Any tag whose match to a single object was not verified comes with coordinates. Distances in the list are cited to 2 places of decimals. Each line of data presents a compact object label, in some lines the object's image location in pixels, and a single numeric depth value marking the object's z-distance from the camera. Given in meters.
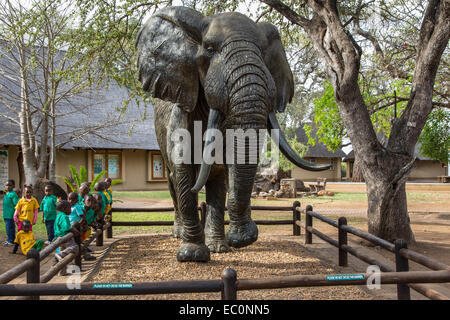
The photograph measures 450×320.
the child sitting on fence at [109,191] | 8.00
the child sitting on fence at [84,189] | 6.57
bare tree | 11.52
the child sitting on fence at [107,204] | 7.39
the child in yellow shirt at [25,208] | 6.92
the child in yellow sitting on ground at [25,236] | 6.29
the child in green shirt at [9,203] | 7.56
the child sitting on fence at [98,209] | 6.39
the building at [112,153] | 17.91
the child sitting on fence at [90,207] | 6.17
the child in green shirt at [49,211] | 6.77
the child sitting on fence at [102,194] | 7.22
